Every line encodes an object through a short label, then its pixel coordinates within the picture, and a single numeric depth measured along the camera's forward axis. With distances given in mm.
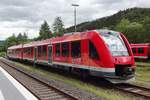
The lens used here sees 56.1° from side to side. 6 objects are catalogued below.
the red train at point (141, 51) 20898
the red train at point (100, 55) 6939
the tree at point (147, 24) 34520
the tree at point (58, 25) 55890
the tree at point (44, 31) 59260
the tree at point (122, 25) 45609
